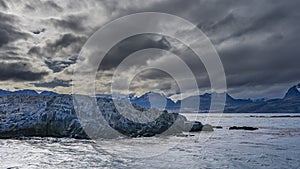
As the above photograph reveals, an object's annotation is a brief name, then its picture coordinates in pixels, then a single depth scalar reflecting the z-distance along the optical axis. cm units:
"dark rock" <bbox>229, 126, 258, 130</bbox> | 7939
